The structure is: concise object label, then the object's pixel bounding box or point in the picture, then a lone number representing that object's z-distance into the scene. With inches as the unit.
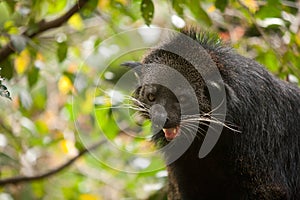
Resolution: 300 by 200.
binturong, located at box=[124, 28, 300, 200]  281.3
